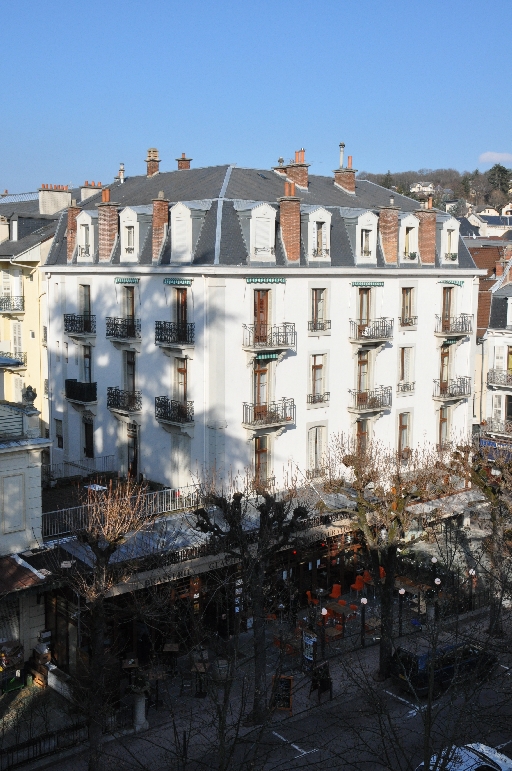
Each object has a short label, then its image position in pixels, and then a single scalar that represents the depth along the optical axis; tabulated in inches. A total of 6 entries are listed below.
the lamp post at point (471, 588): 1227.4
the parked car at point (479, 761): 733.9
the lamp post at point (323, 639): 1045.8
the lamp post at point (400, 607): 1133.7
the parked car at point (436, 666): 949.8
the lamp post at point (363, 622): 1079.5
